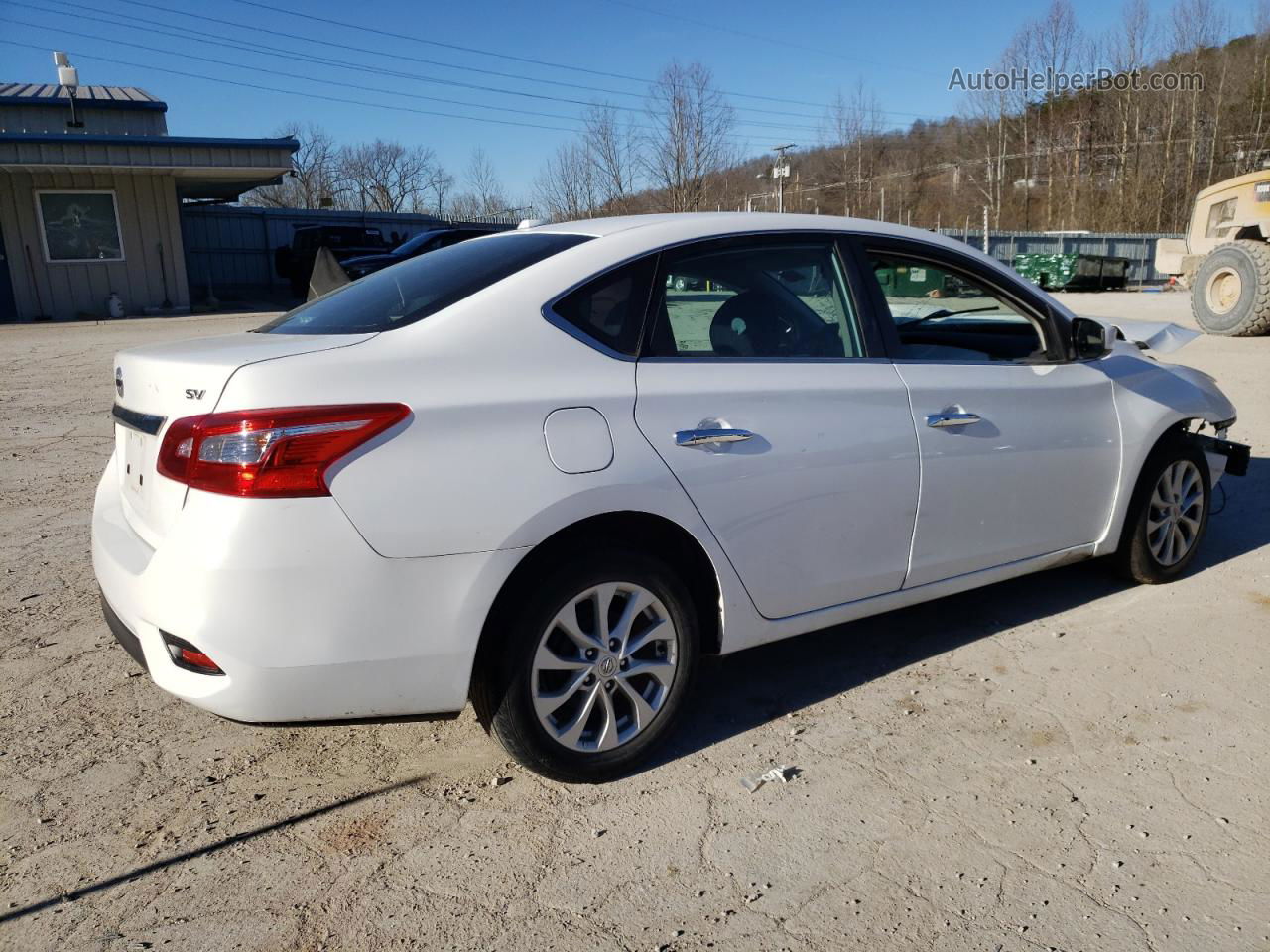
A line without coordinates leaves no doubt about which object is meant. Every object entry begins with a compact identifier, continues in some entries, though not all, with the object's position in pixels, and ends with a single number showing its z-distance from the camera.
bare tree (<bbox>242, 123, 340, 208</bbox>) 64.06
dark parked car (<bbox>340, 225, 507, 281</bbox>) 17.48
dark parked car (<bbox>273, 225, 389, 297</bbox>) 26.14
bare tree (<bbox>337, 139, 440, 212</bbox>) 70.00
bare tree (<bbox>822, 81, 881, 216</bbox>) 48.17
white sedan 2.48
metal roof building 20.98
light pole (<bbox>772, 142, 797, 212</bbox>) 33.44
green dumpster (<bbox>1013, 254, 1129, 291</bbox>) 35.03
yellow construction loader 14.64
